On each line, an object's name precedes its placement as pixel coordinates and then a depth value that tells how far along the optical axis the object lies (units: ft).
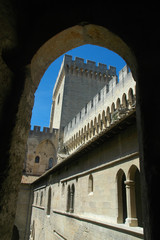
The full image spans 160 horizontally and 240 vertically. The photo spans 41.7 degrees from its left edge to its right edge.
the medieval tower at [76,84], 87.10
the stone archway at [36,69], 5.65
